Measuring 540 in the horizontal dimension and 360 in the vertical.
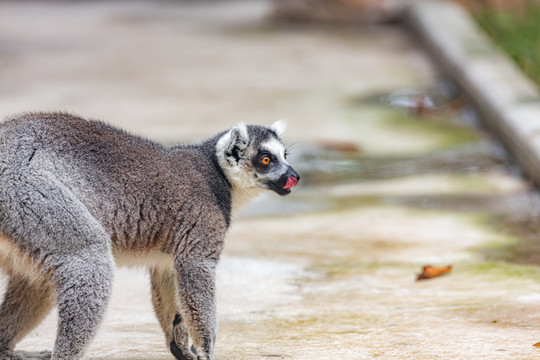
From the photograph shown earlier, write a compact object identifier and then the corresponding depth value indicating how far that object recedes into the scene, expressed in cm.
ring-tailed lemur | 796
